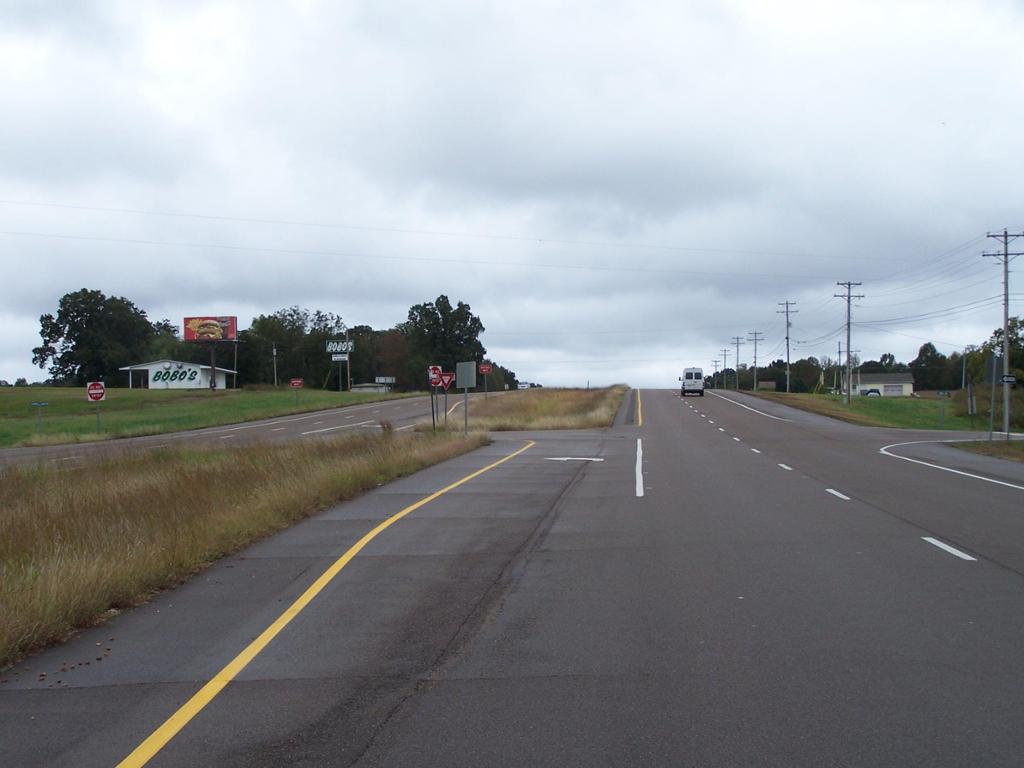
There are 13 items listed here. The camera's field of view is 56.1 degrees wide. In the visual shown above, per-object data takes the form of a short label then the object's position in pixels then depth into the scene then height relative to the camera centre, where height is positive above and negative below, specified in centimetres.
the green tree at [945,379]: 19362 +79
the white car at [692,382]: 9231 -3
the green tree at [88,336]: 12194 +549
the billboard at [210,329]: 12131 +644
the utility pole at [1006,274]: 5809 +680
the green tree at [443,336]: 16538 +770
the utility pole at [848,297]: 9091 +830
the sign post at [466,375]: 3831 +22
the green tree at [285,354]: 15250 +423
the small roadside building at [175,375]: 12000 +49
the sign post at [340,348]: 13173 +452
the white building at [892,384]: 19412 -30
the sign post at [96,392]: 4928 -69
